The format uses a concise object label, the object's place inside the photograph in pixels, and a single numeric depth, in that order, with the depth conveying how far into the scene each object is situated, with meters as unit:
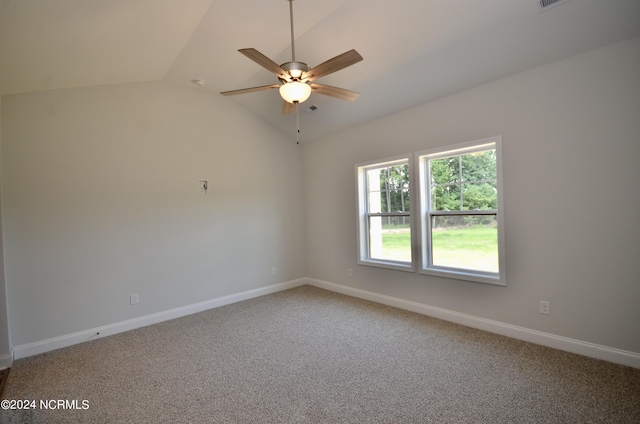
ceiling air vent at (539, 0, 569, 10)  2.17
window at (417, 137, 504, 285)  3.18
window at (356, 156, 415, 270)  4.05
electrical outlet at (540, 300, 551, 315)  2.75
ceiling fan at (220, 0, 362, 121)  2.12
